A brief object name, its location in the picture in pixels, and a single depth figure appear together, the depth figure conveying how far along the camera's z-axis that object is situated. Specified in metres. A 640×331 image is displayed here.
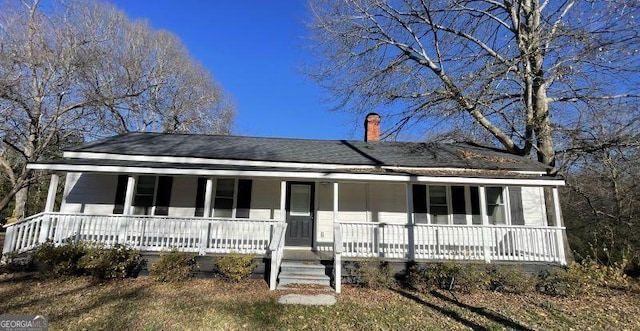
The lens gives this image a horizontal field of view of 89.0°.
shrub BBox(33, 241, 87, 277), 7.73
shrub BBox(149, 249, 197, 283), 7.85
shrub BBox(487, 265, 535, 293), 8.07
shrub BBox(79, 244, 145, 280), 7.71
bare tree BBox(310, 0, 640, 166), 11.32
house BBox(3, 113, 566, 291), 8.90
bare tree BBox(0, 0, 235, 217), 16.70
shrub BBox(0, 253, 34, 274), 8.30
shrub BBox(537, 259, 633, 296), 7.93
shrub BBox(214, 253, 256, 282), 7.97
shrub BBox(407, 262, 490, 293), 7.98
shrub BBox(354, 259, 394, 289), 8.12
